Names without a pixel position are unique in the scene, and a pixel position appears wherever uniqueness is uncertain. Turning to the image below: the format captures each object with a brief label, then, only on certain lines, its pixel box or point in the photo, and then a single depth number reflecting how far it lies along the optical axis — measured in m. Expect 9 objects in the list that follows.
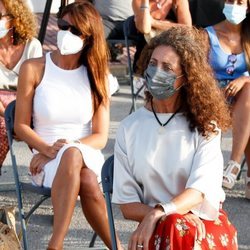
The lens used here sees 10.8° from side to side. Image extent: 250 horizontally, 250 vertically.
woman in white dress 6.86
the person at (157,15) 9.62
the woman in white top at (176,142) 5.56
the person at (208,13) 10.73
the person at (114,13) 11.29
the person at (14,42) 8.03
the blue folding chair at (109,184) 5.88
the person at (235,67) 8.51
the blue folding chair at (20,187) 6.69
